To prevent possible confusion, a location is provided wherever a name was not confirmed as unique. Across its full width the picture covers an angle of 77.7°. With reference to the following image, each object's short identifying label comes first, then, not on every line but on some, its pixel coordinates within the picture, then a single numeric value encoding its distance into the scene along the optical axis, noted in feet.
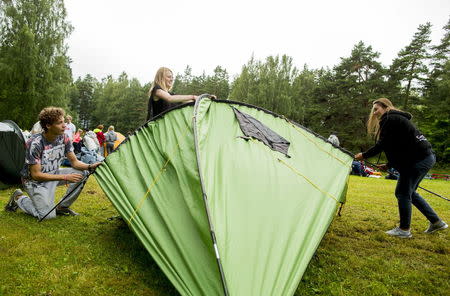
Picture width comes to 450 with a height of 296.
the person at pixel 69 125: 23.59
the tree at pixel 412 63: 75.92
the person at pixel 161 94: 11.01
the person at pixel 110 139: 38.44
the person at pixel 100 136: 35.63
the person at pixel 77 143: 31.99
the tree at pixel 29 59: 55.93
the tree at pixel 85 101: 172.22
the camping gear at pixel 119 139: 42.47
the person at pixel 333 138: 34.59
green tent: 5.60
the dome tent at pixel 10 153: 15.01
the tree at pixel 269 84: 88.02
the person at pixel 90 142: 27.27
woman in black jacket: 10.23
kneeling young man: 10.22
